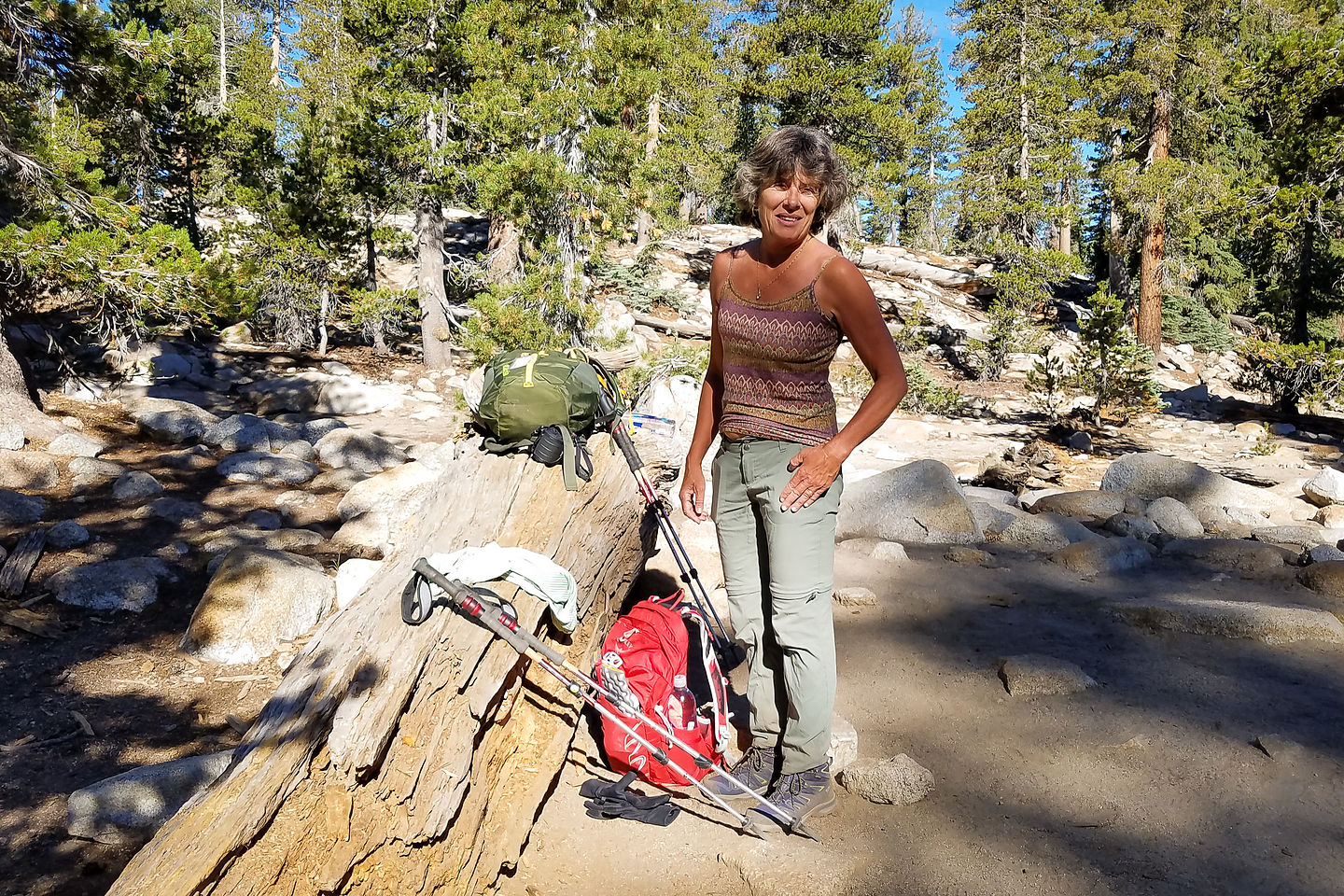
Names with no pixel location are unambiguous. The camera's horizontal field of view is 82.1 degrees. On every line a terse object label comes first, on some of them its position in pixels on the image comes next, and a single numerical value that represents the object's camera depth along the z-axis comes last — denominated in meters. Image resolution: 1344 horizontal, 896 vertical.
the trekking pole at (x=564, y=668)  2.73
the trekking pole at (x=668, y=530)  3.90
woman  2.56
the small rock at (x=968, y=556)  5.99
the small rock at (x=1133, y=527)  6.55
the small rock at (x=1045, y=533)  6.38
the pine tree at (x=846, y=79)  20.12
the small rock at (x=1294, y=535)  6.36
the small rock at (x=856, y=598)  5.17
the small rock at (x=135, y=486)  7.32
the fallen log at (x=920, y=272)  25.84
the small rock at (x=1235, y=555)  5.54
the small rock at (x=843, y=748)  3.37
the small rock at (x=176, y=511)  6.92
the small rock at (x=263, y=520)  7.01
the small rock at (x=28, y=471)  7.40
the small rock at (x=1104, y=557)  5.73
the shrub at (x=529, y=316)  10.39
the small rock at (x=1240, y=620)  4.16
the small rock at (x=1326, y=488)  7.43
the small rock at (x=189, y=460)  8.58
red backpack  3.17
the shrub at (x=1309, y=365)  9.86
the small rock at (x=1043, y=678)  3.80
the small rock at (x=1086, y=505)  7.39
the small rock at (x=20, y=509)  6.48
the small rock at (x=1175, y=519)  6.85
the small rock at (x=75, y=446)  8.41
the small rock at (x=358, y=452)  9.20
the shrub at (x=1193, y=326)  22.97
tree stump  2.03
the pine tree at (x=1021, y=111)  19.27
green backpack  4.07
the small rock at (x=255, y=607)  4.84
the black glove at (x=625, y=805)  2.98
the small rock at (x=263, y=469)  8.38
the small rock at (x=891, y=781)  3.10
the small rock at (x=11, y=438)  8.01
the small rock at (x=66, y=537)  6.00
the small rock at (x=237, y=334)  17.45
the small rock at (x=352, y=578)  5.29
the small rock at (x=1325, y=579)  4.93
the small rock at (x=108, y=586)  5.29
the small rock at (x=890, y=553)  6.00
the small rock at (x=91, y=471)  7.54
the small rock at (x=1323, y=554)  5.42
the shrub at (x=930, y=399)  15.21
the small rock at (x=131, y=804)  3.09
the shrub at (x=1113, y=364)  12.47
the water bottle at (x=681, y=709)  3.24
